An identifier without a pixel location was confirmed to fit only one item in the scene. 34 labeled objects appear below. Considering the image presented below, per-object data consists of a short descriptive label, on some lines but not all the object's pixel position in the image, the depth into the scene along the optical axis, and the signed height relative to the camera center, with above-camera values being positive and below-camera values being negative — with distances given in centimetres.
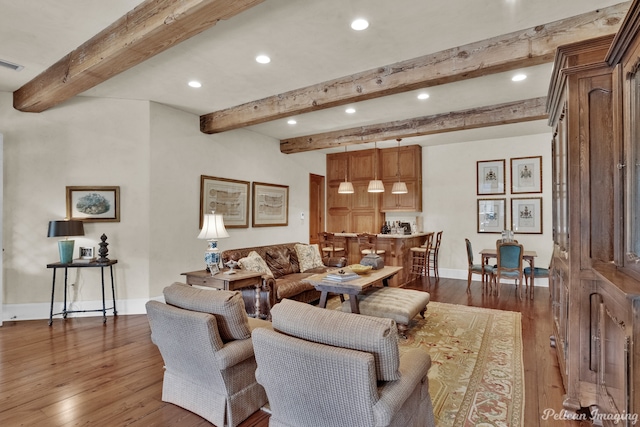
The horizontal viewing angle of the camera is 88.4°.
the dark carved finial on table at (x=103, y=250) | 421 -44
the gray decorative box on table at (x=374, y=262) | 447 -64
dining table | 532 -68
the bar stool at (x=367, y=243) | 635 -56
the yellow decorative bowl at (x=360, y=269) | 411 -68
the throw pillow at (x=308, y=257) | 529 -68
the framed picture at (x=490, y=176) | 662 +78
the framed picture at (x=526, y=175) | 627 +77
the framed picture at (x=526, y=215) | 629 -1
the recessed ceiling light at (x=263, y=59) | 324 +157
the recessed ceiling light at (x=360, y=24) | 263 +155
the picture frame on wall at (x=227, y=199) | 523 +27
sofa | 404 -81
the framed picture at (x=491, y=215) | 663 -1
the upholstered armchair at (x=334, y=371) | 141 -72
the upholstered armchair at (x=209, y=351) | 196 -84
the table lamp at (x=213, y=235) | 370 -22
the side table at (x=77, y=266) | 402 -74
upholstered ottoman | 340 -97
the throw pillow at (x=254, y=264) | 411 -62
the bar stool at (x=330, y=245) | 694 -66
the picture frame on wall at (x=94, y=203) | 434 +17
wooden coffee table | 356 -78
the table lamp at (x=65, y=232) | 397 -20
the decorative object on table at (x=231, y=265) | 370 -58
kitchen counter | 619 -70
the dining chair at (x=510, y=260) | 519 -73
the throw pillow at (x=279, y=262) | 489 -70
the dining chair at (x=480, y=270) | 553 -94
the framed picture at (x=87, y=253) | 430 -49
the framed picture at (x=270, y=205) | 621 +21
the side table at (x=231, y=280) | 349 -71
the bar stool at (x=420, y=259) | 653 -91
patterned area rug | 220 -132
